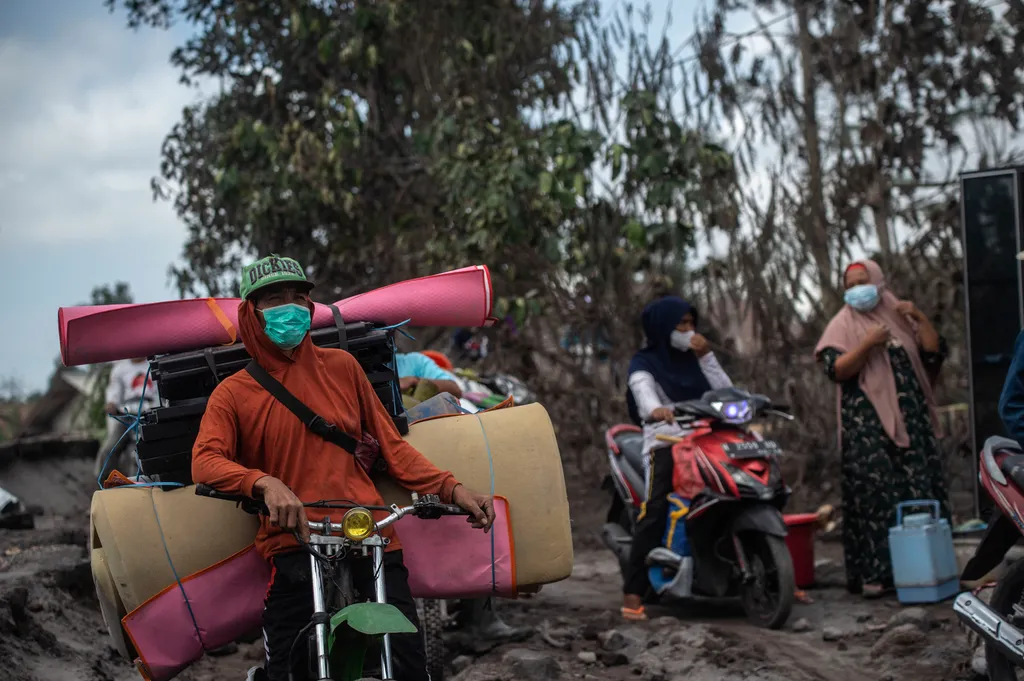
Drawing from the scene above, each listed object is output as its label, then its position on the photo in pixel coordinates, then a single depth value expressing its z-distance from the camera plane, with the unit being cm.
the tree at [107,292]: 4304
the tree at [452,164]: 991
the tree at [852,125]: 932
